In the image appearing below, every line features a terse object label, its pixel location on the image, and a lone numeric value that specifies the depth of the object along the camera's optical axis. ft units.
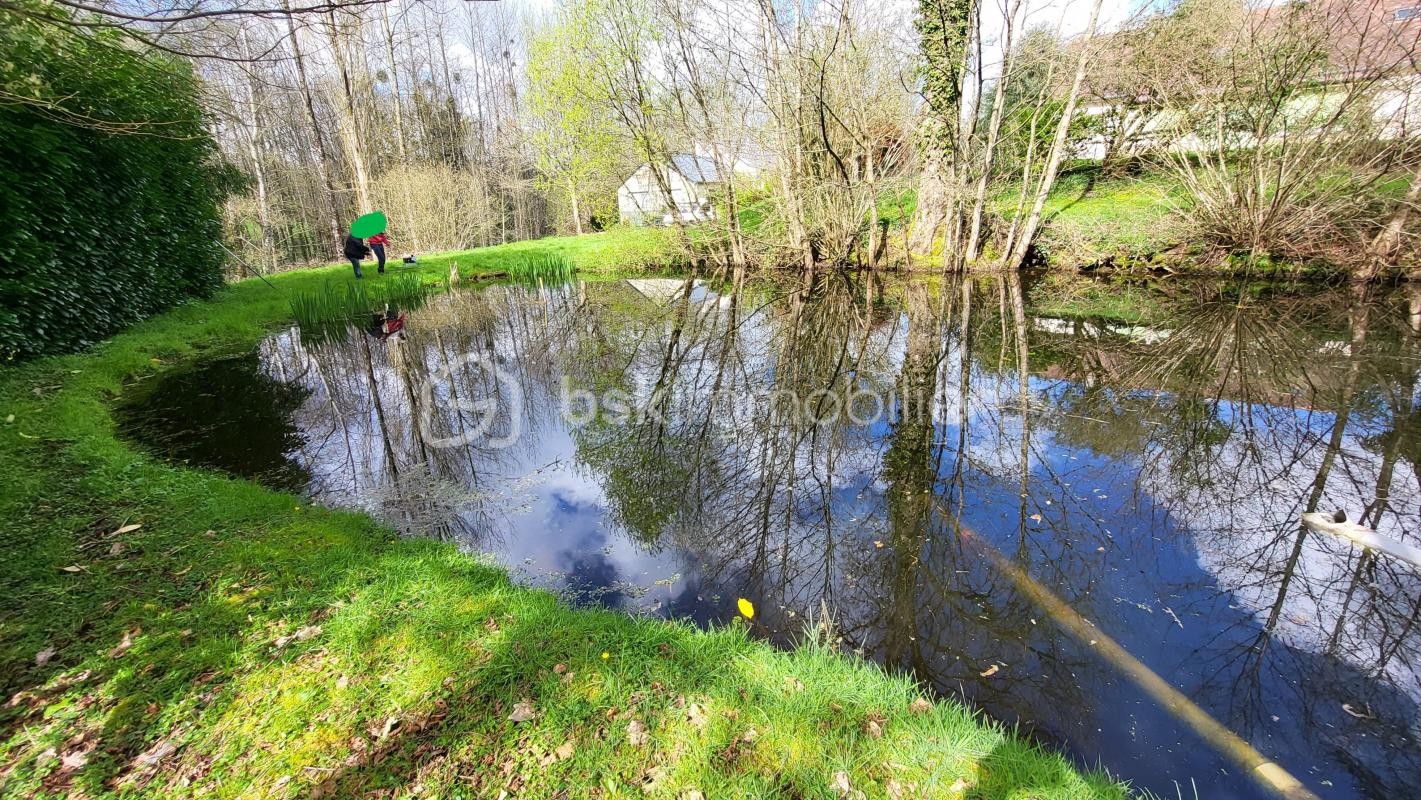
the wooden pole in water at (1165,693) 6.86
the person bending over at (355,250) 44.73
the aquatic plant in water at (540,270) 52.26
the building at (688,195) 50.54
